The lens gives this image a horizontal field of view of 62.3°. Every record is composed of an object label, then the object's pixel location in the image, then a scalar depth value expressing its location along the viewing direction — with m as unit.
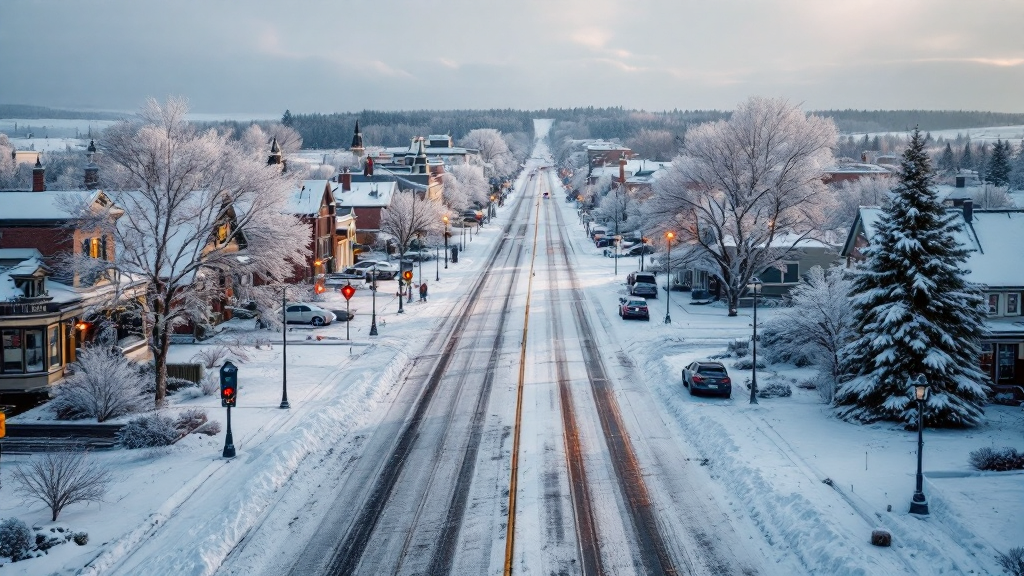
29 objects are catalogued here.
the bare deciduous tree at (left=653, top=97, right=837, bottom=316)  48.78
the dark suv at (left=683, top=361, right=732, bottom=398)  30.78
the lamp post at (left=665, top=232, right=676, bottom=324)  46.81
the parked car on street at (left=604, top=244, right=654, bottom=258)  81.69
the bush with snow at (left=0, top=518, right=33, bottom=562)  17.14
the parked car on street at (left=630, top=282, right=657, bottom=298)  55.69
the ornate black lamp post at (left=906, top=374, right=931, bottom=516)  19.20
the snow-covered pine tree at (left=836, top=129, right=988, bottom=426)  26.92
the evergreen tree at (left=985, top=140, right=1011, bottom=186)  119.64
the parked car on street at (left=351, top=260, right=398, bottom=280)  65.75
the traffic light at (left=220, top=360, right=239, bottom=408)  24.31
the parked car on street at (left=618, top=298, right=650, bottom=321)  48.22
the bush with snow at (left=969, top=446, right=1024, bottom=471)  22.28
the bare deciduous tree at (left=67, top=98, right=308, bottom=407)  29.67
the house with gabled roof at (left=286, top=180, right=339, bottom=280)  60.97
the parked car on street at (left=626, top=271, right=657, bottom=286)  57.67
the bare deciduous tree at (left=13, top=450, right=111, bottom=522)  19.14
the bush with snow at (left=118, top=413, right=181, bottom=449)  25.00
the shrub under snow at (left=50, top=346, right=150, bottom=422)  27.78
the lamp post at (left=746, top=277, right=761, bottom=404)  30.11
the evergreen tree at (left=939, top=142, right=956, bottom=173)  157.27
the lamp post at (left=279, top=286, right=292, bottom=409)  28.98
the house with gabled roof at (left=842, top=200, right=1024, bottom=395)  32.81
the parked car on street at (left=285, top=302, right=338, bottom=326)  47.16
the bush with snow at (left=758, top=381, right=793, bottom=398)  31.47
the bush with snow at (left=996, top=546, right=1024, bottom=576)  15.46
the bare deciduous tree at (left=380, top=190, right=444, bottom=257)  71.06
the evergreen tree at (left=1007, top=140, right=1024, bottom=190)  120.56
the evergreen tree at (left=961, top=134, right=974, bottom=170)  153.44
